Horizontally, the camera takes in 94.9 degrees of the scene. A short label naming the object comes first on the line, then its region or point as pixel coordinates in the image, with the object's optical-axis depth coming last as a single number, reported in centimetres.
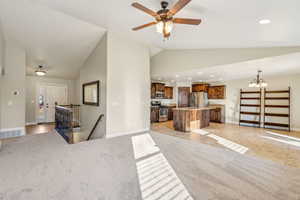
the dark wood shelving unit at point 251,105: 704
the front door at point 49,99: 735
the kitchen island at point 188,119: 573
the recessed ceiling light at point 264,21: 256
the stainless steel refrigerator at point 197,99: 831
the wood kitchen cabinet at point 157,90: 810
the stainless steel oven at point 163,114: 798
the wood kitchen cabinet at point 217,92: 827
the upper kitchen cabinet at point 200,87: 872
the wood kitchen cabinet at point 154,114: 775
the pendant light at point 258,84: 564
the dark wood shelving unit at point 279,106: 621
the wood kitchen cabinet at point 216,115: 822
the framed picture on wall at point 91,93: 476
